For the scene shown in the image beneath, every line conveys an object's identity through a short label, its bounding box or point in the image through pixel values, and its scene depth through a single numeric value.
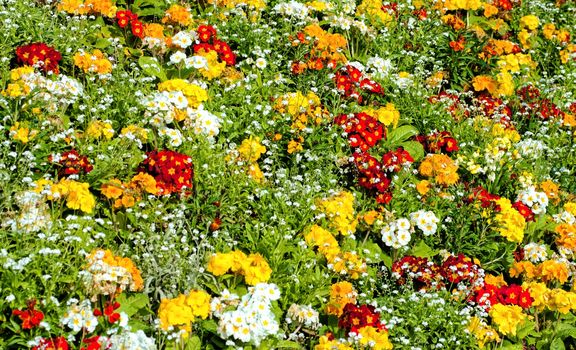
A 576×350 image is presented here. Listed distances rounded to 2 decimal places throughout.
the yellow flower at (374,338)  5.02
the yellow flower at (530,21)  8.91
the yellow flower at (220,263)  5.17
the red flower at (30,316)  4.40
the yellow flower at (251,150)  6.16
